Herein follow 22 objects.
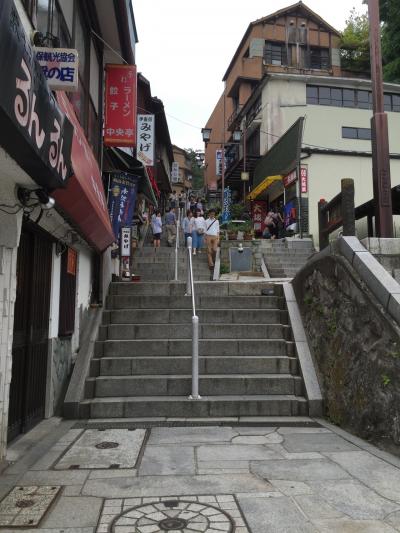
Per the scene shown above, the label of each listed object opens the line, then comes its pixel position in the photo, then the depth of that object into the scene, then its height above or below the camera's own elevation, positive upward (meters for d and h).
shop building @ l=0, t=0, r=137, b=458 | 3.25 +1.21
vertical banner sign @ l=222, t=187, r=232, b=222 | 28.02 +7.15
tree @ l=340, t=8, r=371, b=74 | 36.88 +21.61
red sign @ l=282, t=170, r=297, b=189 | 20.94 +6.59
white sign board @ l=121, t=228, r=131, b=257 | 11.15 +1.89
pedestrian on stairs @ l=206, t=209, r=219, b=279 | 13.69 +2.41
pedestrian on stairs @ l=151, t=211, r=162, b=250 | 17.42 +3.46
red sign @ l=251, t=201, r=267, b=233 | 27.55 +6.61
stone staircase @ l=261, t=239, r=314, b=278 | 14.74 +2.34
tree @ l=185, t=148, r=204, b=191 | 72.56 +23.82
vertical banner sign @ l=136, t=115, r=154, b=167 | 21.15 +8.55
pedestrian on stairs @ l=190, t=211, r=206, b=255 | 15.50 +2.93
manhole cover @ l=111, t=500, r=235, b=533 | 3.28 -1.46
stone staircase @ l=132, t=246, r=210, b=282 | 12.62 +1.60
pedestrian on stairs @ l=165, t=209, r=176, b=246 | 18.45 +3.73
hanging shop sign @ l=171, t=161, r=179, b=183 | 45.83 +14.77
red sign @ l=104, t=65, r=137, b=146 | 9.96 +4.48
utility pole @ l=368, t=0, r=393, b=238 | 8.92 +3.63
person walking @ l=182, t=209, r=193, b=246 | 17.19 +3.61
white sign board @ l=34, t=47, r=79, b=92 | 4.58 +2.50
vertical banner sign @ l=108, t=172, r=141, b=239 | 10.06 +2.67
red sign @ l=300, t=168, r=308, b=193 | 20.25 +6.17
